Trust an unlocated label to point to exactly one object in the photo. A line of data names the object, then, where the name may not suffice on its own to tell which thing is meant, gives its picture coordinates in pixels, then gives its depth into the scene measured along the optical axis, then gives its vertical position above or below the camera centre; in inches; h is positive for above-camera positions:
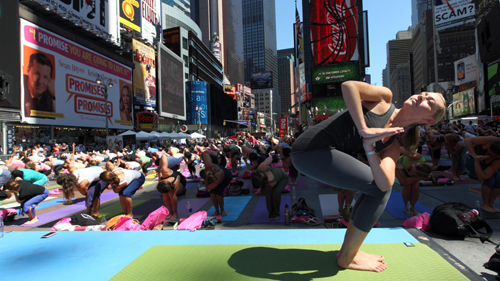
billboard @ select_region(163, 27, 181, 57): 2659.9 +1010.3
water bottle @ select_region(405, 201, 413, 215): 221.5 -56.9
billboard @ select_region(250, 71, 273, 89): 6776.6 +1525.4
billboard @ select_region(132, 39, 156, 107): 1756.6 +471.3
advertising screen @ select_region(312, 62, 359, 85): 1862.7 +459.7
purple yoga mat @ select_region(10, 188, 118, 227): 262.3 -69.8
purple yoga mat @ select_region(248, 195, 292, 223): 236.3 -66.5
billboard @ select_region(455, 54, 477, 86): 2066.9 +521.6
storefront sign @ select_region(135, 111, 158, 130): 1775.3 +161.9
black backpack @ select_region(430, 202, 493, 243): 154.1 -49.7
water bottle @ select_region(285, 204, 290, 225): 220.1 -60.1
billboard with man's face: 967.6 +265.7
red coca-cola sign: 1830.7 +732.9
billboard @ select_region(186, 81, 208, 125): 2723.9 +420.7
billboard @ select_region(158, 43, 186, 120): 2057.1 +474.1
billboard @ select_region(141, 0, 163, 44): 1909.4 +906.2
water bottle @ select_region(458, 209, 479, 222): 157.3 -45.4
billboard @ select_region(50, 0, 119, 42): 1167.0 +623.9
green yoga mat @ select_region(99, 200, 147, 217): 286.6 -70.1
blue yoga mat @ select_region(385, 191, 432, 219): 225.3 -60.7
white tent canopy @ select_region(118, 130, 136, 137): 1134.6 +51.2
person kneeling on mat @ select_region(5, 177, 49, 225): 254.0 -44.9
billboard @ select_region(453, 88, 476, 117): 1765.9 +235.4
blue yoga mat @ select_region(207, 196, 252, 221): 256.8 -67.4
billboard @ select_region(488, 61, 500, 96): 1278.3 +270.7
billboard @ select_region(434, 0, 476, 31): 1847.9 +848.1
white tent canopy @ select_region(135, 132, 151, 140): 1135.6 +41.3
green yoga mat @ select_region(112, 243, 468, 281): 102.1 -49.7
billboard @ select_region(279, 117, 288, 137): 1221.9 +75.1
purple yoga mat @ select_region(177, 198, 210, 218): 279.9 -68.5
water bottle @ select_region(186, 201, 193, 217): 233.3 -56.3
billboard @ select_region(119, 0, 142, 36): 1675.7 +821.5
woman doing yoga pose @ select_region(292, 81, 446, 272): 87.7 -1.4
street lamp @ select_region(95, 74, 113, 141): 1337.5 +328.7
